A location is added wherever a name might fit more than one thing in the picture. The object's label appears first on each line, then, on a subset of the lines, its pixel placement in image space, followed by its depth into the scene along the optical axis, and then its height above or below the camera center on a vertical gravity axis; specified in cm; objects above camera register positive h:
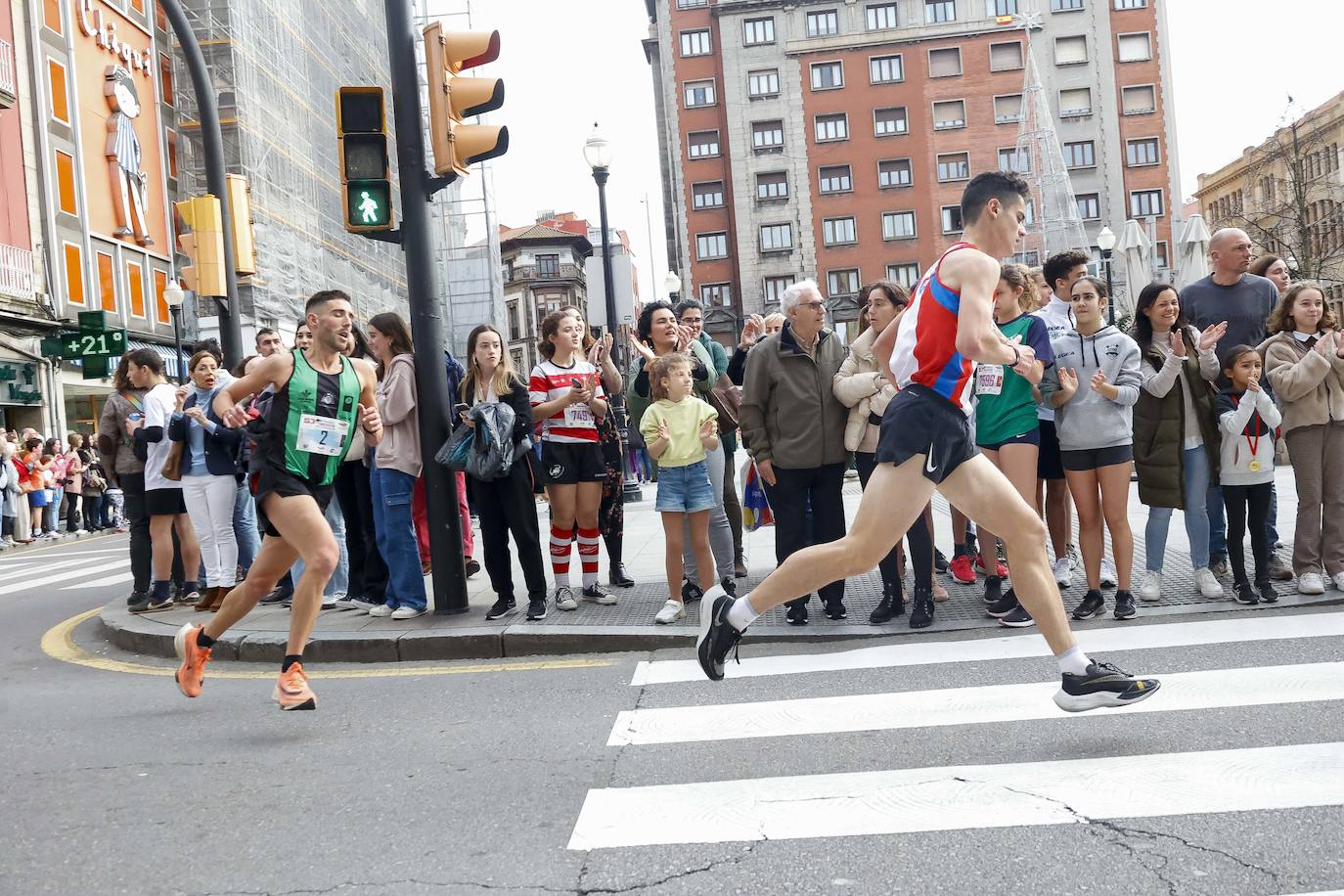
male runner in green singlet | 548 -1
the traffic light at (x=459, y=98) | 716 +215
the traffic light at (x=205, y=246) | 1006 +191
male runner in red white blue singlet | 447 -12
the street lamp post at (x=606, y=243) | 1742 +334
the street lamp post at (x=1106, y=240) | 3209 +438
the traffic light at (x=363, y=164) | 735 +182
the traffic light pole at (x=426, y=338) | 759 +75
